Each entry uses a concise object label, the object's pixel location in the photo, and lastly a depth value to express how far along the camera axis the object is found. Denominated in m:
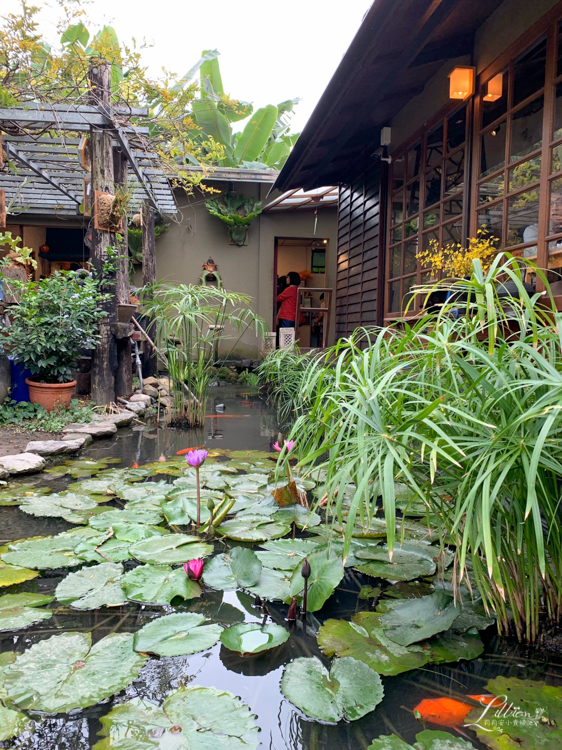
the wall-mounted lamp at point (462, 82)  3.37
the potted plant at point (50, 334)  3.77
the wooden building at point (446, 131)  2.63
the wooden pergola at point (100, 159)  4.14
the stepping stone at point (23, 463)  2.62
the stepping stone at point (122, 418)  4.05
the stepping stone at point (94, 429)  3.55
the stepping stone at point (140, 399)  4.90
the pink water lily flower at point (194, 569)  1.44
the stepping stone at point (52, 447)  2.97
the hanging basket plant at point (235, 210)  8.54
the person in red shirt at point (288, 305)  7.67
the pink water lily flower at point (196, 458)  1.74
